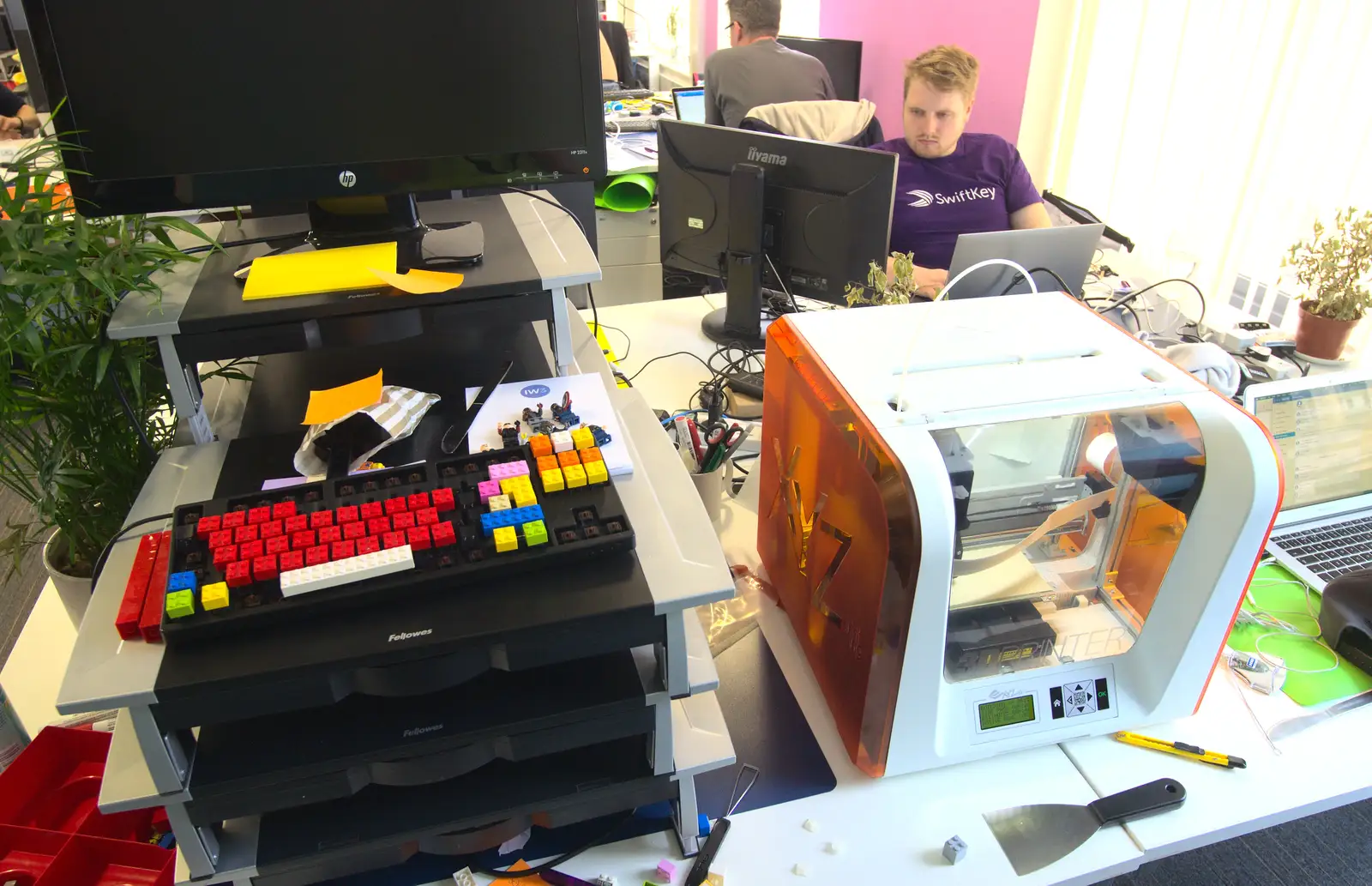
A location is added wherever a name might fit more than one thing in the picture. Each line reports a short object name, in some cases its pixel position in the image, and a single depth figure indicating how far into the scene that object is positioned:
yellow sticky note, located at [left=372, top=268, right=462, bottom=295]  0.92
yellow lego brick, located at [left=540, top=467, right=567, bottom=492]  0.79
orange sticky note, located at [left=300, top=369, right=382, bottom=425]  0.94
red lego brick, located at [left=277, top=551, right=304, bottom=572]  0.69
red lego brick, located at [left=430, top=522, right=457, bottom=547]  0.72
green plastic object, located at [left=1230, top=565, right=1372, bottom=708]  1.03
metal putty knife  0.86
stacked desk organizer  0.65
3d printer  0.85
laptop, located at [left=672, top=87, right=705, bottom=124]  3.82
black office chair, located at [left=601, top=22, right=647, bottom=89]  4.61
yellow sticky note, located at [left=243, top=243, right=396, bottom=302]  0.92
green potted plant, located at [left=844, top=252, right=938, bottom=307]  1.36
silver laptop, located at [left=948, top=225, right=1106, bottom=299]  1.55
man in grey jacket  3.29
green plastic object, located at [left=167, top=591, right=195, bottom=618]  0.64
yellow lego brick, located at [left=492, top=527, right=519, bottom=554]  0.72
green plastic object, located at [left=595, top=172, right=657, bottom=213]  3.09
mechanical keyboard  0.67
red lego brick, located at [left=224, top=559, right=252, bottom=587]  0.67
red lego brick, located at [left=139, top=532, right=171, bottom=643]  0.65
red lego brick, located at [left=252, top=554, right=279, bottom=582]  0.68
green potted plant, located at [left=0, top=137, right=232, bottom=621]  0.86
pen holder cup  1.24
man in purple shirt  2.41
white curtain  1.93
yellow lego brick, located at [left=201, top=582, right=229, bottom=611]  0.65
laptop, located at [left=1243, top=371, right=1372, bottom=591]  1.18
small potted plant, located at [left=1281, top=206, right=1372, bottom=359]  1.53
